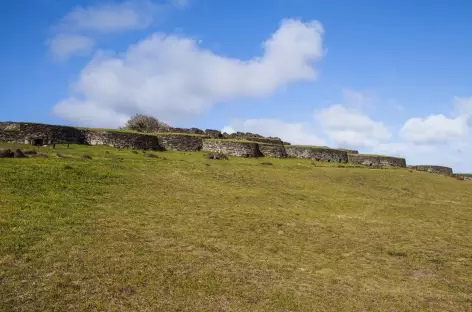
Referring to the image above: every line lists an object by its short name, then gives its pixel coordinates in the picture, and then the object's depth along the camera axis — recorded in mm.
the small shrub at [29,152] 28784
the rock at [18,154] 26870
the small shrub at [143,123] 66612
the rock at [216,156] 41125
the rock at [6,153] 26323
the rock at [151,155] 37150
